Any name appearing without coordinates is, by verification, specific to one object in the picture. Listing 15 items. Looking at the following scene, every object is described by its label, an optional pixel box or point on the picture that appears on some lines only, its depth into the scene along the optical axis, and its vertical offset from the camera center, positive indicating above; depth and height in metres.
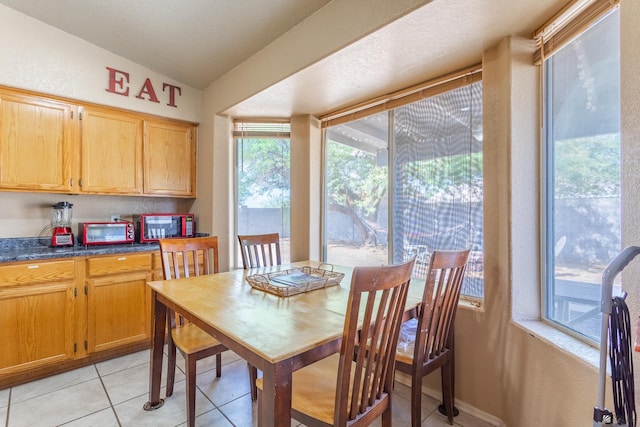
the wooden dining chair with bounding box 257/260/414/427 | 1.03 -0.59
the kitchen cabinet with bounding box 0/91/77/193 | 2.26 +0.53
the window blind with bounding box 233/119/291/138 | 3.18 +0.87
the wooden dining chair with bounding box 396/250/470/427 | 1.48 -0.61
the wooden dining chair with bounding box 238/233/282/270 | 2.40 -0.29
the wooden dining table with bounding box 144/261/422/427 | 1.01 -0.43
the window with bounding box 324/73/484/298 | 2.02 +0.24
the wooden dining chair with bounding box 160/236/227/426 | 1.63 -0.71
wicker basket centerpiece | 1.64 -0.38
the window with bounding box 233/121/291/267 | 3.19 +0.35
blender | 2.54 -0.09
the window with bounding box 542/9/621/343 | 1.31 +0.19
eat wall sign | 2.71 +1.16
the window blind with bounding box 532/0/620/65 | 1.30 +0.87
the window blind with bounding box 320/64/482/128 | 1.99 +0.89
